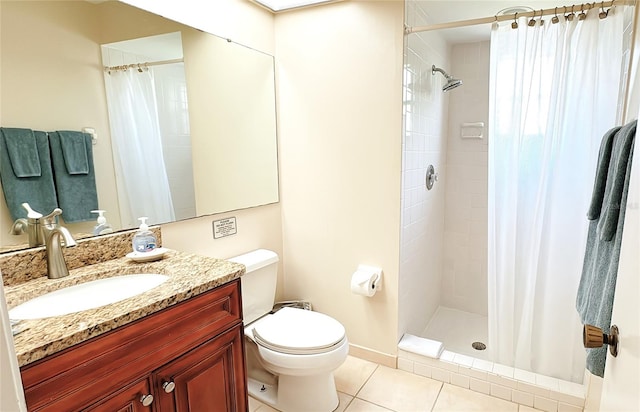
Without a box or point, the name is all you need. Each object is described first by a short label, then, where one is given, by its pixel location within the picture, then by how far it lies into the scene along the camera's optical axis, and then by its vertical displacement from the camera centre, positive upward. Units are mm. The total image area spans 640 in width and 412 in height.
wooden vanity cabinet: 895 -611
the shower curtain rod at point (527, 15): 1561 +631
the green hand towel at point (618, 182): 1057 -110
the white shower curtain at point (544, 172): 1625 -125
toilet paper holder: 2064 -734
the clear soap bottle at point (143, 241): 1489 -351
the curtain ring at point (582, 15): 1590 +586
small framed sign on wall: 1968 -406
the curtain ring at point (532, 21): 1701 +597
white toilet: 1644 -911
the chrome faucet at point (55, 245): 1261 -301
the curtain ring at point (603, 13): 1560 +574
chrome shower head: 2361 +457
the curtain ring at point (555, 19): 1651 +588
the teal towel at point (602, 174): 1225 -98
